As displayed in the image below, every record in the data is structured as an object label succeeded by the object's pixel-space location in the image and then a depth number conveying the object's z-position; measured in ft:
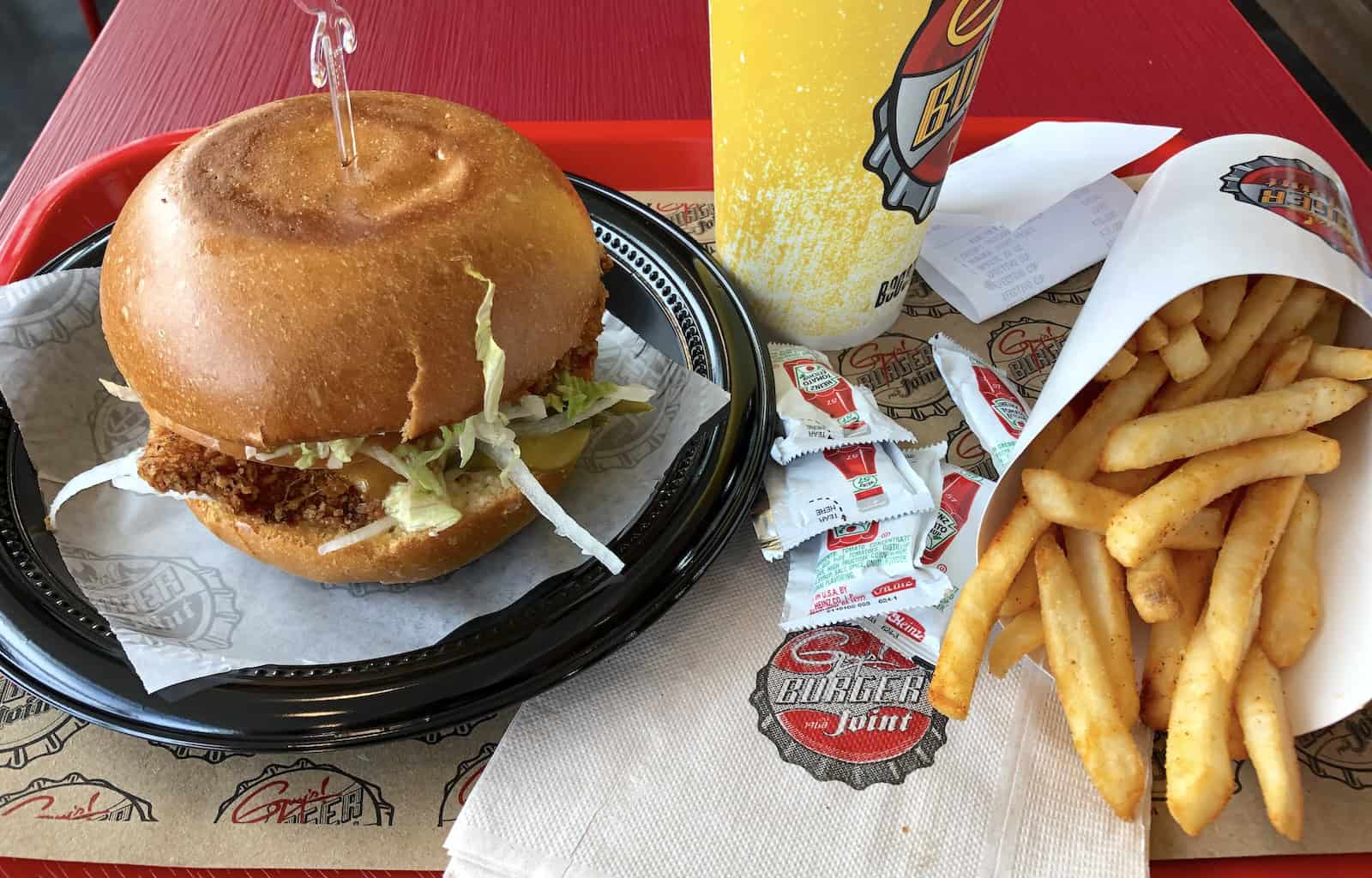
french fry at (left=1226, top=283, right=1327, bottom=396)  0.85
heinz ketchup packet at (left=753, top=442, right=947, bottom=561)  0.90
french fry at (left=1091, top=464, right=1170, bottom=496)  0.83
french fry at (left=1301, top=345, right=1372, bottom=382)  0.79
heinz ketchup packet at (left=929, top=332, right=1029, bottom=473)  0.98
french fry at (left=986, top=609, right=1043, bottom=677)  0.79
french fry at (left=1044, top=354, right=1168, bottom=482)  0.82
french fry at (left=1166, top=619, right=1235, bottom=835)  0.68
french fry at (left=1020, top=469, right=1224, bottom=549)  0.75
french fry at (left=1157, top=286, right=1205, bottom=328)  0.80
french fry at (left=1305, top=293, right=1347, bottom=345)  0.89
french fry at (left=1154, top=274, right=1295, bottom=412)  0.83
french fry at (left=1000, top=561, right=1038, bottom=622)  0.81
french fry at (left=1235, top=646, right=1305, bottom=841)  0.69
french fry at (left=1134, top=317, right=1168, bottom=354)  0.80
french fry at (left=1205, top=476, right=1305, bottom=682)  0.71
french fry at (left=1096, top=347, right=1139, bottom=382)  0.81
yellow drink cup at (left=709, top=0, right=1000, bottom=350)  0.82
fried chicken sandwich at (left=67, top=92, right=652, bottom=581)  0.74
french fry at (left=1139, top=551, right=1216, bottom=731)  0.77
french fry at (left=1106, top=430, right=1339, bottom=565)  0.72
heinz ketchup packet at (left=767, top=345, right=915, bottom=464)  0.95
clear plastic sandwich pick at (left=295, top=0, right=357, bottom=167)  0.74
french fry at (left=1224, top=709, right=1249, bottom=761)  0.75
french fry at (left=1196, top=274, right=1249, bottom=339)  0.83
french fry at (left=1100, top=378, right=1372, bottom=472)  0.74
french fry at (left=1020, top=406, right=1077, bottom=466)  0.84
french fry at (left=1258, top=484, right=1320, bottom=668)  0.75
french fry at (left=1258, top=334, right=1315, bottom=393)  0.82
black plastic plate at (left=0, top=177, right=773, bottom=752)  0.76
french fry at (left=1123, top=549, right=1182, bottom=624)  0.73
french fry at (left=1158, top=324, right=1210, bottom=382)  0.80
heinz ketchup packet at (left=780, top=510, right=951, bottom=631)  0.86
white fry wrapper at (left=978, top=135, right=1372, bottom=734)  0.78
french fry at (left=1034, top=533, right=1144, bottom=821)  0.71
